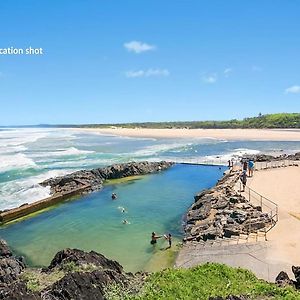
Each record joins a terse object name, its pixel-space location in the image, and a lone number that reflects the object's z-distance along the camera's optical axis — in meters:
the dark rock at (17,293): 10.00
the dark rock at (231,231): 20.39
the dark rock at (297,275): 12.21
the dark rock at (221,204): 25.69
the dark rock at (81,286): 10.74
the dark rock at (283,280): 12.46
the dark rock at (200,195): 30.47
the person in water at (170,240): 20.80
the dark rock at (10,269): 13.11
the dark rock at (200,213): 24.77
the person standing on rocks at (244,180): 30.91
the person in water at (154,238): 21.46
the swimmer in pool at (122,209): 28.76
